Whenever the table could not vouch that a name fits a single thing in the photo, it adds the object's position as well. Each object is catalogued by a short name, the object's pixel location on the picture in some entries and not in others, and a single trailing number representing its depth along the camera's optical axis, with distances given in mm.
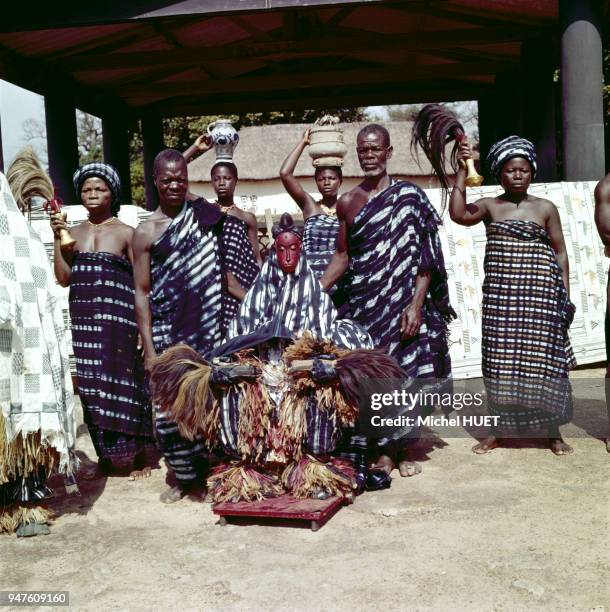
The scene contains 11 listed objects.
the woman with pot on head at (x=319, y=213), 5254
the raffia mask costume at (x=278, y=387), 4035
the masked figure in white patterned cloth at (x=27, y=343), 3838
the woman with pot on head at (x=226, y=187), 5422
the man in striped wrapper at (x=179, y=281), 4613
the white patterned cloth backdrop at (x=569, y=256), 7523
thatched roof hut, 23734
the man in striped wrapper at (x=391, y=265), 4707
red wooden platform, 3877
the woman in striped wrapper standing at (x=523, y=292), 4949
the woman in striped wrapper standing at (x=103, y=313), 4879
